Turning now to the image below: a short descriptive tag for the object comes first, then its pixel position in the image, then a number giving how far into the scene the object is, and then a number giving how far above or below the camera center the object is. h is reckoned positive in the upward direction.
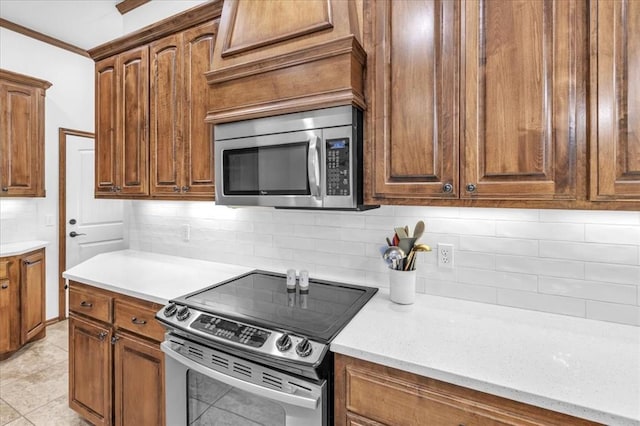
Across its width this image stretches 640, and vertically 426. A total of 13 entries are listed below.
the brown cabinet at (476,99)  1.09 +0.42
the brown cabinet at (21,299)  2.79 -0.80
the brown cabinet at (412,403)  0.91 -0.60
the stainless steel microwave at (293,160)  1.40 +0.25
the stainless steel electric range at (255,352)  1.14 -0.55
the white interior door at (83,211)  3.65 +0.01
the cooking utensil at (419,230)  1.51 -0.09
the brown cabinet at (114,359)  1.65 -0.83
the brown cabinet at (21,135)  2.89 +0.74
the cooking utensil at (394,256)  1.47 -0.21
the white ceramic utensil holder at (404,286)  1.48 -0.35
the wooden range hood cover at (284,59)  1.38 +0.71
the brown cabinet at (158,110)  1.90 +0.67
